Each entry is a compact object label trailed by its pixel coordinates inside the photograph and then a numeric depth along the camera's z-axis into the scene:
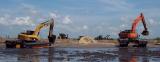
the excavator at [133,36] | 40.74
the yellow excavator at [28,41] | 37.03
